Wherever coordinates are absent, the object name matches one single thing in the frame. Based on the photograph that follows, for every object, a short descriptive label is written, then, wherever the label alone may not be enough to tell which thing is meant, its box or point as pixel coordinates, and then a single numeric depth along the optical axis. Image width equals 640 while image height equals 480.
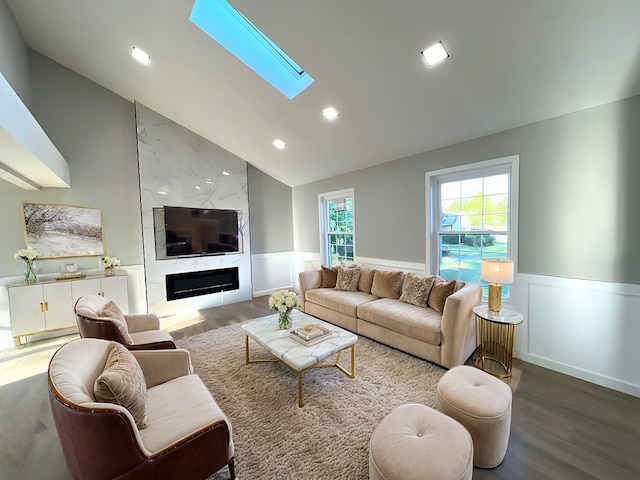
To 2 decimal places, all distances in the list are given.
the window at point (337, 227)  4.91
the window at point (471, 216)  2.86
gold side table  2.43
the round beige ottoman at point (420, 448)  1.15
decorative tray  2.36
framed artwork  3.59
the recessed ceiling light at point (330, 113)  3.19
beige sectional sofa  2.50
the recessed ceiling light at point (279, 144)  4.16
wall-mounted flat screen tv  4.46
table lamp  2.45
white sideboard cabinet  3.23
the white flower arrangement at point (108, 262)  3.84
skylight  2.57
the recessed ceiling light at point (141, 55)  3.08
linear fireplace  4.52
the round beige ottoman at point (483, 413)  1.50
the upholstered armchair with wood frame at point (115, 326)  1.92
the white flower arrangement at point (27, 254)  3.33
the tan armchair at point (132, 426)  1.01
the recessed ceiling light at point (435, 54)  2.14
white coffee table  2.10
